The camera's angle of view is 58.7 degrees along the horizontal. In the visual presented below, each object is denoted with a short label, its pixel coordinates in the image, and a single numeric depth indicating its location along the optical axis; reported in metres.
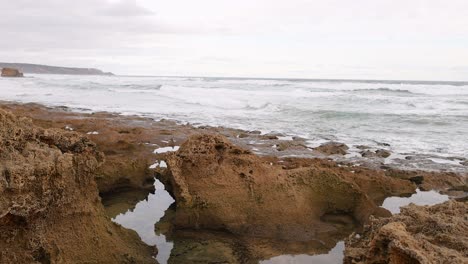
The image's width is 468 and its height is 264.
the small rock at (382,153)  11.64
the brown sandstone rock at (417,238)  3.00
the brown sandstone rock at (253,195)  5.71
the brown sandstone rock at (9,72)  72.81
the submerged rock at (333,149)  11.98
